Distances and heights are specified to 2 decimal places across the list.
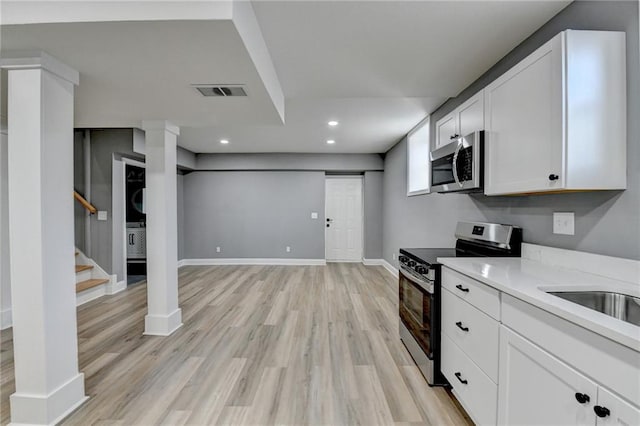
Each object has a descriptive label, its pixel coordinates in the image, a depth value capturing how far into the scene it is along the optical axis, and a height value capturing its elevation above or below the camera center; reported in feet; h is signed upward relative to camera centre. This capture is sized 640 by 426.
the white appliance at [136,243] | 20.22 -2.25
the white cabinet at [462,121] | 7.28 +2.50
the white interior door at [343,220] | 23.06 -0.79
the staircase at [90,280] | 13.08 -3.29
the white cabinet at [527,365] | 2.87 -1.96
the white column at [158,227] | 9.76 -0.56
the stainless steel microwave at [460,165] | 6.98 +1.18
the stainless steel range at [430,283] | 6.92 -1.85
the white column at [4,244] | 10.34 -1.23
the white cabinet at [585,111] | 4.56 +1.54
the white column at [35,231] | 5.49 -0.41
